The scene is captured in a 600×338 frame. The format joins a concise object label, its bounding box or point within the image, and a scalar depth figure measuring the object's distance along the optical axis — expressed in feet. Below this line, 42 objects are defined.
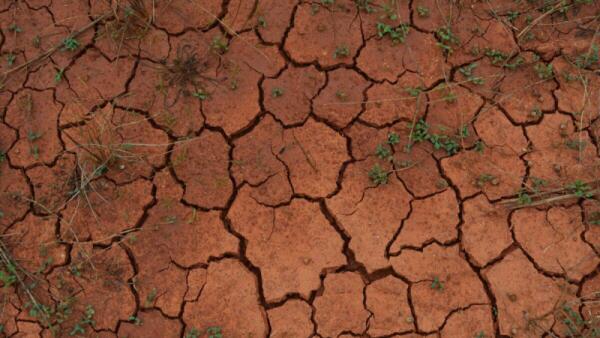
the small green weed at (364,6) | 12.14
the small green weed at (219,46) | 11.85
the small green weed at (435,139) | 11.19
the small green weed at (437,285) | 10.37
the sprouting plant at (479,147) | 11.17
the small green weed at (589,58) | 11.74
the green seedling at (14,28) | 12.10
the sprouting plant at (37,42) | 12.04
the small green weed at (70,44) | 11.91
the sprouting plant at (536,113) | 11.48
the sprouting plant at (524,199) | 10.82
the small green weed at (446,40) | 11.88
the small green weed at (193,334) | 10.25
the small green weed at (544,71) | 11.69
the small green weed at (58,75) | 11.80
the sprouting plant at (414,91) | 11.54
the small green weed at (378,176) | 10.94
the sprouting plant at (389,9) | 12.11
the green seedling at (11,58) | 11.89
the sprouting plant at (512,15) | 12.14
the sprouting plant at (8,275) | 10.47
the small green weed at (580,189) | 10.70
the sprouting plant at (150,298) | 10.45
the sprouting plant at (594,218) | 10.73
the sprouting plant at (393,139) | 11.19
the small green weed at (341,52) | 11.82
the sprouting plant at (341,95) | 11.59
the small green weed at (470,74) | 11.69
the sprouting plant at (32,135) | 11.41
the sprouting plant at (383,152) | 11.12
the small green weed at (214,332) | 10.21
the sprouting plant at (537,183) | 10.93
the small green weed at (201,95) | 11.55
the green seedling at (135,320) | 10.34
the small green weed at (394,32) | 11.92
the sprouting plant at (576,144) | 11.21
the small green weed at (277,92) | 11.56
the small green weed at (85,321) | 10.30
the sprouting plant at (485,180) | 10.98
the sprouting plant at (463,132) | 11.30
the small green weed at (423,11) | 12.06
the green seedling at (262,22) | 12.08
